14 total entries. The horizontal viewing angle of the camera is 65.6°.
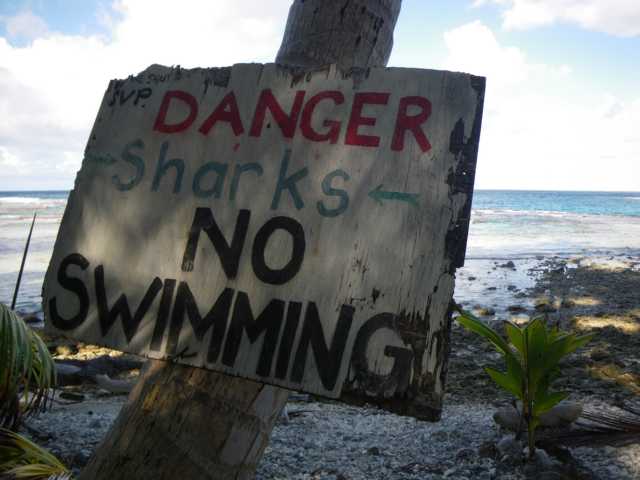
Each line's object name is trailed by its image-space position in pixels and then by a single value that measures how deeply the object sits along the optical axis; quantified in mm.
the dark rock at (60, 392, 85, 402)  4232
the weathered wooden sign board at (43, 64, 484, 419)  1018
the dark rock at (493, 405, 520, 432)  2807
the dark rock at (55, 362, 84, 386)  4738
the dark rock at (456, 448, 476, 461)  2713
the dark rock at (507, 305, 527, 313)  7443
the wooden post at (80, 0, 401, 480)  1097
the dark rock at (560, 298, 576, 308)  7670
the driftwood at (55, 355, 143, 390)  4781
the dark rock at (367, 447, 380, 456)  2890
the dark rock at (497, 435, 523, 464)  2539
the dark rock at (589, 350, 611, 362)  4760
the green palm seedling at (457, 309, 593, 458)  2434
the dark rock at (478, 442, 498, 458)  2680
